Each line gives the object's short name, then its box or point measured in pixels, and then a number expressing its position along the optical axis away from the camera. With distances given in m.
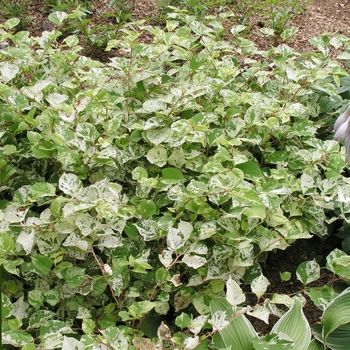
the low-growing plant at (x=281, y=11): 3.15
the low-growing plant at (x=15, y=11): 3.27
